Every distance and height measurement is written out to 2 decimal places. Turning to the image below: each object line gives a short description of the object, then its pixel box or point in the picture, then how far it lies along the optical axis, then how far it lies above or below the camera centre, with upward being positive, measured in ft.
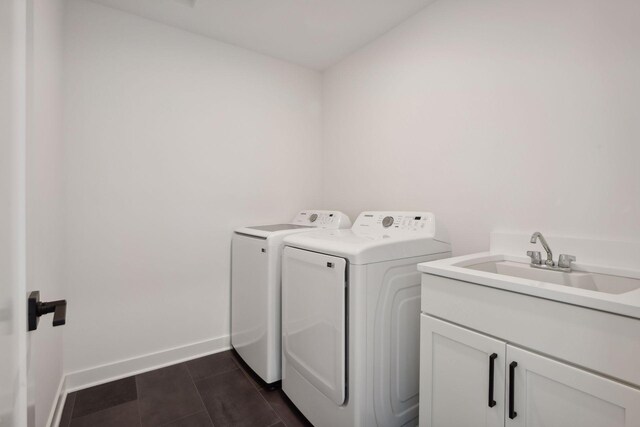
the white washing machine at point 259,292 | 5.90 -1.77
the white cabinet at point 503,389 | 2.59 -1.82
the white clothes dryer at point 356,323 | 4.25 -1.77
